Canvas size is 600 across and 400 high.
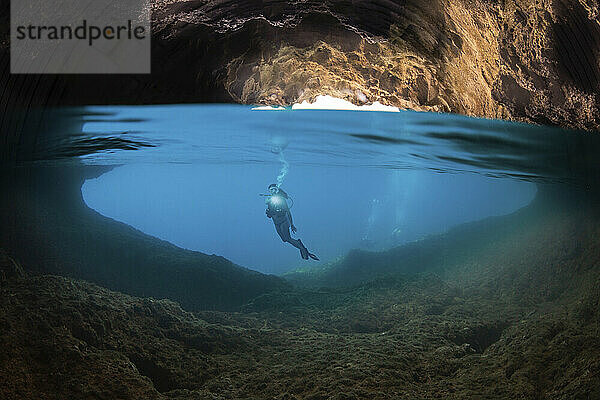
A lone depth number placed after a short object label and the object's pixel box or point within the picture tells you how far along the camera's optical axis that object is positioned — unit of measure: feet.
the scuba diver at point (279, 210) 45.29
